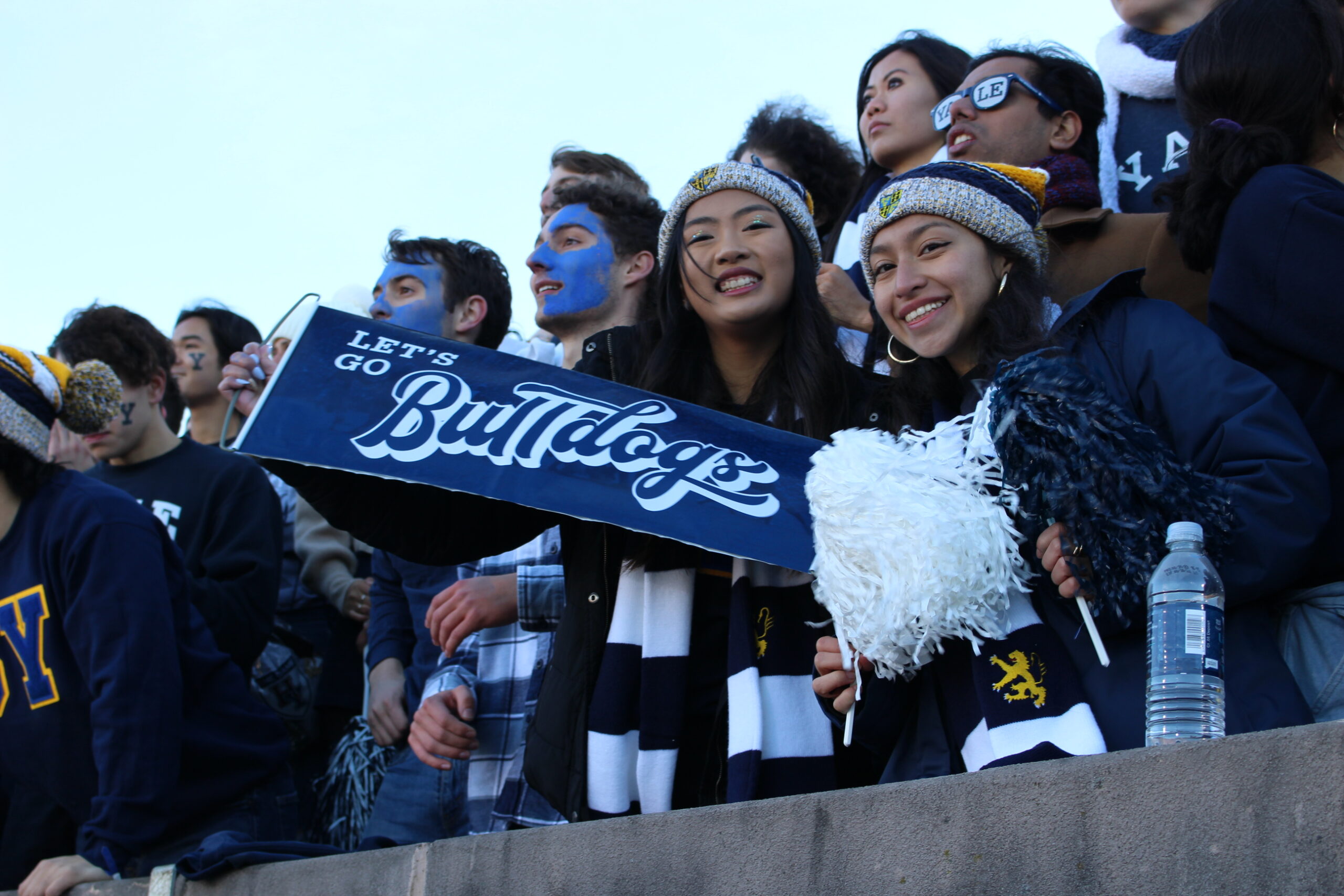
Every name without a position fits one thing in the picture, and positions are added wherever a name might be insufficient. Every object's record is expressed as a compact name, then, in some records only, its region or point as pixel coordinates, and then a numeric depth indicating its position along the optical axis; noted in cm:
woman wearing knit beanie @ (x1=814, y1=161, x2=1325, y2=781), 220
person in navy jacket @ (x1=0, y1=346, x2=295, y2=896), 366
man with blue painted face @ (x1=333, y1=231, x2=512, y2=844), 405
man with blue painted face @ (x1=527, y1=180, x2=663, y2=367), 489
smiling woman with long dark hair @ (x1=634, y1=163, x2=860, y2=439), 340
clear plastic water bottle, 204
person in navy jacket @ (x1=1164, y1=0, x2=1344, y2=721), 236
